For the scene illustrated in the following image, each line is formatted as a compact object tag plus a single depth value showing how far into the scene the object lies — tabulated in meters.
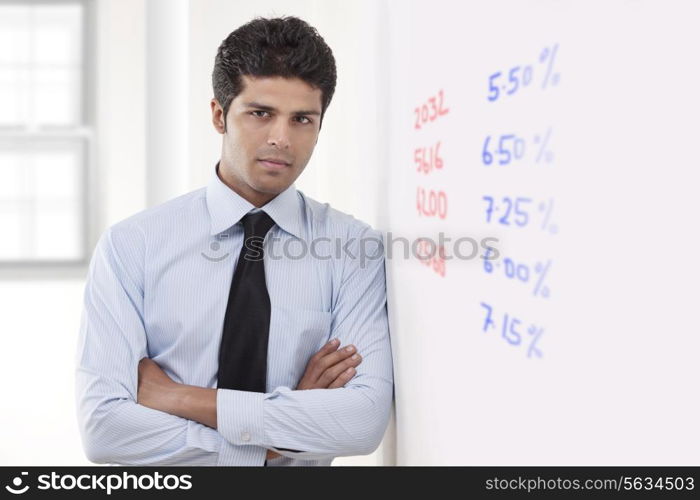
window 3.28
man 1.27
